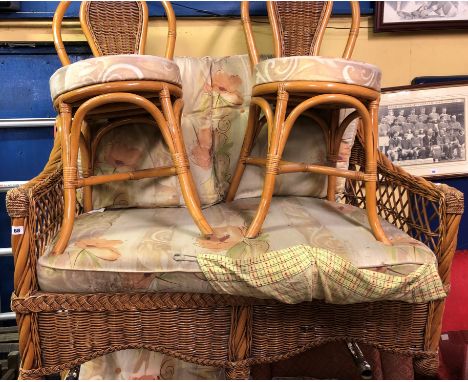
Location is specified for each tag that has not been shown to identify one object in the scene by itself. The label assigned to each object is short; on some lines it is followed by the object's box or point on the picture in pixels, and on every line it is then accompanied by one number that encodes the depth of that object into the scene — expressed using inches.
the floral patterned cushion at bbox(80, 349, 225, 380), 45.1
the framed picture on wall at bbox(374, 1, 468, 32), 58.9
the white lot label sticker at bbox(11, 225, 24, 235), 33.9
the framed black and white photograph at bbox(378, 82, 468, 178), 60.3
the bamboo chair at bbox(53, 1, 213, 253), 36.5
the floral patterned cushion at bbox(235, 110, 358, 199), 51.1
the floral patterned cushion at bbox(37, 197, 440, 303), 34.8
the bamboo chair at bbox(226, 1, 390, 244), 38.0
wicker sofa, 34.9
